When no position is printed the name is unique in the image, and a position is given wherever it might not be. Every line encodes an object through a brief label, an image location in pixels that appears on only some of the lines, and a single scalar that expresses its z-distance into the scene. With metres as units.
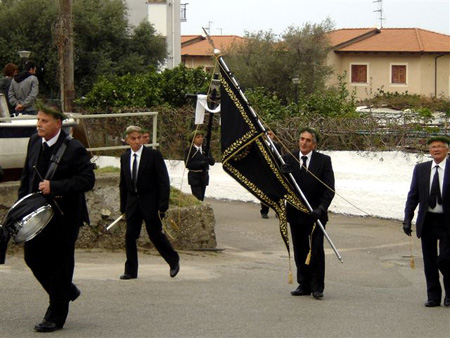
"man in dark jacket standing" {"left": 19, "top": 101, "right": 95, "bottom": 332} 7.59
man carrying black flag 9.77
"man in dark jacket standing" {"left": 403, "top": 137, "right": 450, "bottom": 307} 9.49
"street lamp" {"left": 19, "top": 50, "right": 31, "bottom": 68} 27.90
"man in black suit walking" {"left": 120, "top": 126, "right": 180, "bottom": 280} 10.34
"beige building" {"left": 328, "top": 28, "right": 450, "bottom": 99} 61.34
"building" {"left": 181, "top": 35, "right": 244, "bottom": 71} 69.62
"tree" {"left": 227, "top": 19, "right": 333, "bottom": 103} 51.31
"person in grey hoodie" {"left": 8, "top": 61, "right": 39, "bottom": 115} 15.45
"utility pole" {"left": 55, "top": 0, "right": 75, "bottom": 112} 24.12
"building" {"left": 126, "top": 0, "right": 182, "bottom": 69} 60.97
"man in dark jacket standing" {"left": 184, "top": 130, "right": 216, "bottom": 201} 15.73
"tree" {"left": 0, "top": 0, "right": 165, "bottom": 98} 42.59
